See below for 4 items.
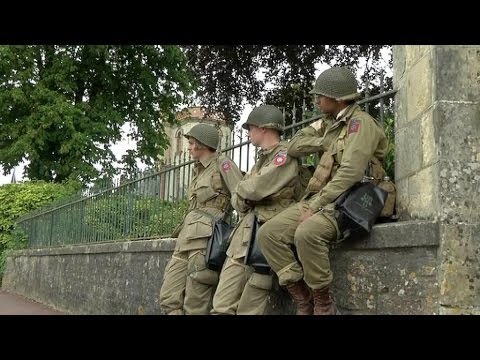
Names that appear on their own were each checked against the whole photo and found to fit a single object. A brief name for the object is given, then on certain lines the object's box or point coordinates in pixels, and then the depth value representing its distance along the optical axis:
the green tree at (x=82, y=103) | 22.08
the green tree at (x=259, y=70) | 14.60
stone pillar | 3.36
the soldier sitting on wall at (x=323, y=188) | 3.65
